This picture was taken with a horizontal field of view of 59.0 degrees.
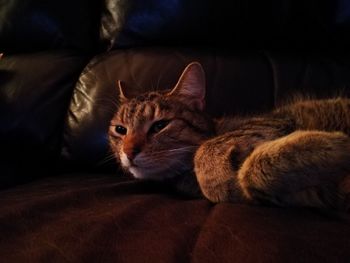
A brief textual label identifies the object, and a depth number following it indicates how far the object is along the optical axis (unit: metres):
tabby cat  0.21
